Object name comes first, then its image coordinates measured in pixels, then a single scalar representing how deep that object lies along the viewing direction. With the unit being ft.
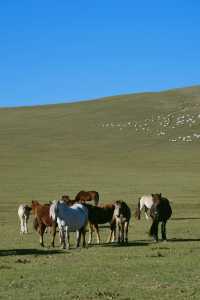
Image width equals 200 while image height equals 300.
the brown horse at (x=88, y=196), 116.48
